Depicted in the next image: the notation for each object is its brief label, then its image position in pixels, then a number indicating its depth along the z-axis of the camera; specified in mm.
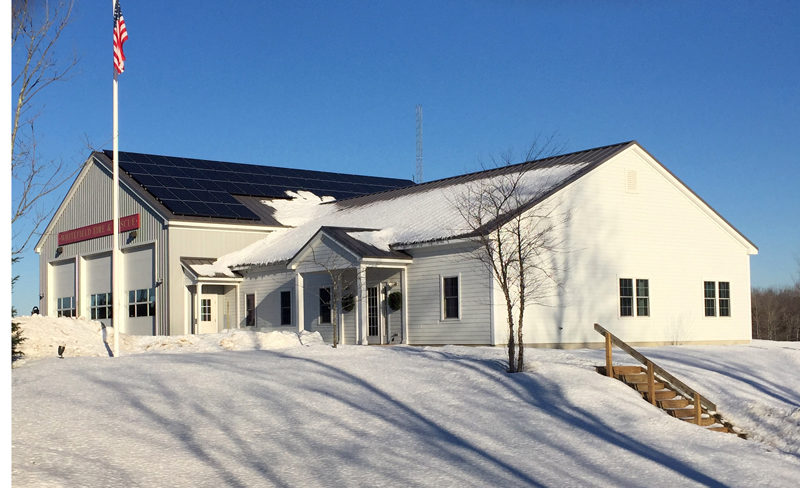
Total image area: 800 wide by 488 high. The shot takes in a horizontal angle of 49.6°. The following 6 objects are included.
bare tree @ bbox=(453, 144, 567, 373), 24859
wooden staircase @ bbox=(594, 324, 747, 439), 17125
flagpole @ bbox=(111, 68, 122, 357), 19797
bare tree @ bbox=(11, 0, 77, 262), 12184
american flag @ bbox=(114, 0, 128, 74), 19938
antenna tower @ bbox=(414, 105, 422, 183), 63869
